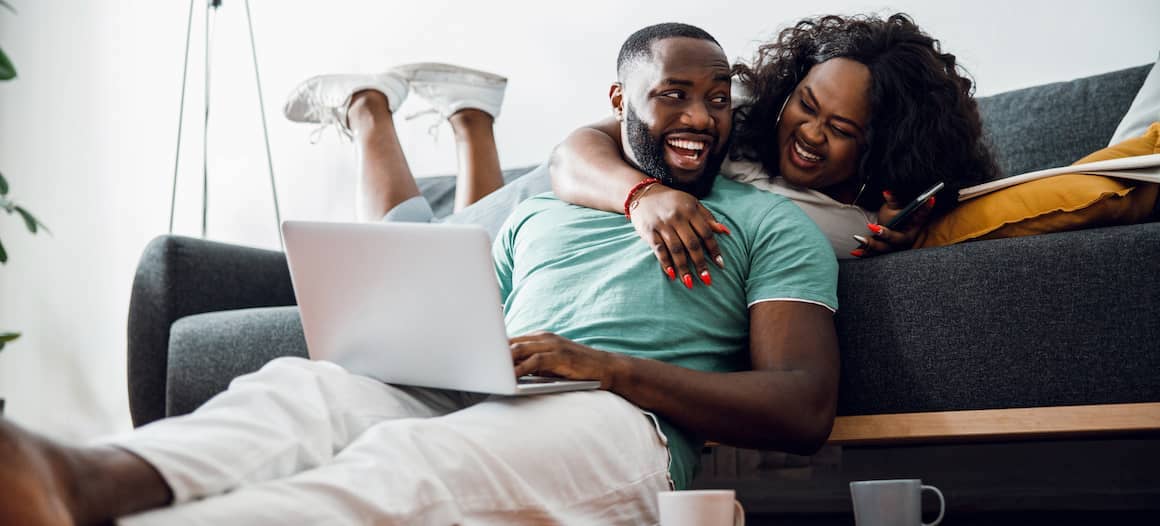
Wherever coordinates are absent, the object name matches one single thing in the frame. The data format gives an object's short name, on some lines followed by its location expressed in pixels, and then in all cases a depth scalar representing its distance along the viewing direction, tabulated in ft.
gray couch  4.54
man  2.73
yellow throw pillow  4.80
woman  5.49
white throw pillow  5.97
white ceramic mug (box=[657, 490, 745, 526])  3.29
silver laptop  3.64
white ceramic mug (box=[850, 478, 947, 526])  3.88
